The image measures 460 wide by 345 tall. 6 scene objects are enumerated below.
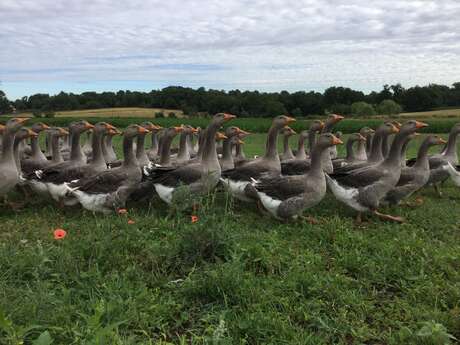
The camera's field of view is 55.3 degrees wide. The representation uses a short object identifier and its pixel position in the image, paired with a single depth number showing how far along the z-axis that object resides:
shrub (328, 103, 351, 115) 54.72
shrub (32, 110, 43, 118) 46.23
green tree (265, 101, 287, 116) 50.62
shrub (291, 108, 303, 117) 53.14
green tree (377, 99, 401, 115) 55.38
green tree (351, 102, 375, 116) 53.09
